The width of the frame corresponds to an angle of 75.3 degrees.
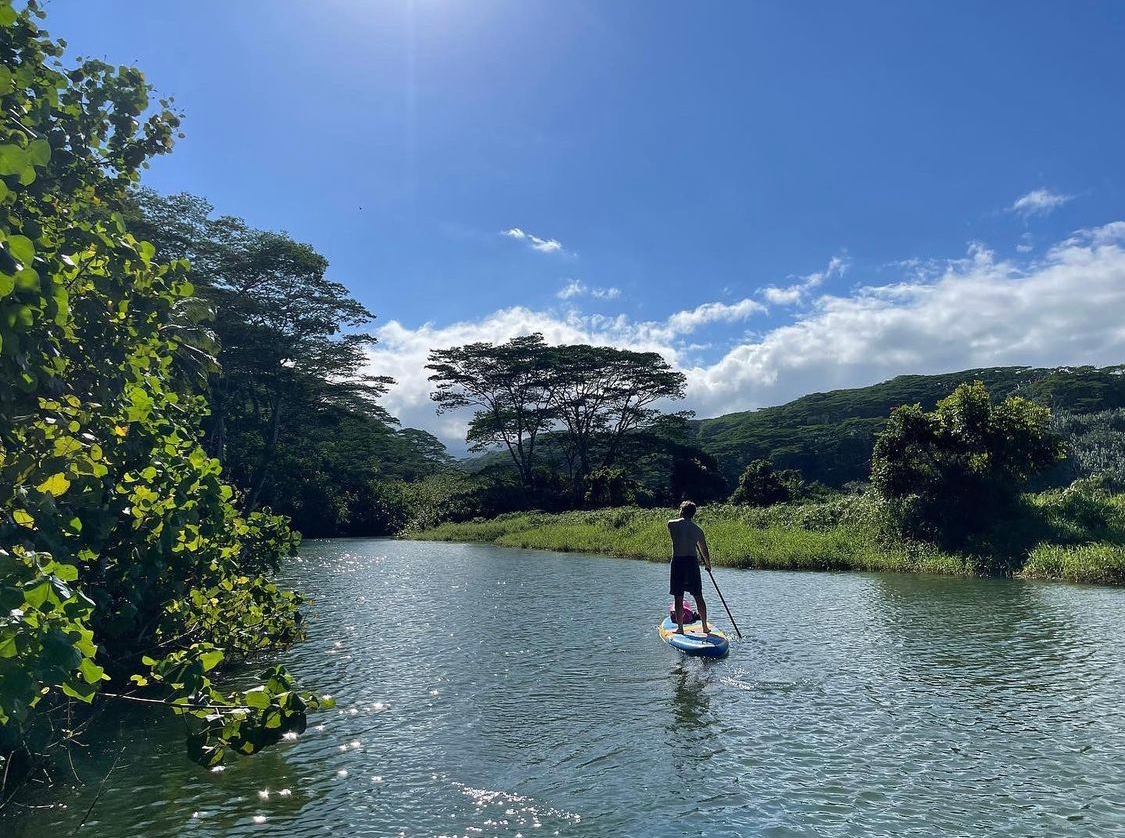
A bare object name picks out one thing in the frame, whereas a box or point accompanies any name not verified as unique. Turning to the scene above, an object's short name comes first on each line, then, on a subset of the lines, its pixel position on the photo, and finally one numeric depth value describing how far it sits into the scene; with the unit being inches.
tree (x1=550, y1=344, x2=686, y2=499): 2165.4
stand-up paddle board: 458.6
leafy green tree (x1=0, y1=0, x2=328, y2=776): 128.1
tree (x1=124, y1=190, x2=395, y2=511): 1563.7
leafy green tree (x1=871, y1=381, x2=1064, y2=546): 915.4
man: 510.6
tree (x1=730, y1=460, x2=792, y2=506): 1619.1
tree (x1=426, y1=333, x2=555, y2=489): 2175.2
